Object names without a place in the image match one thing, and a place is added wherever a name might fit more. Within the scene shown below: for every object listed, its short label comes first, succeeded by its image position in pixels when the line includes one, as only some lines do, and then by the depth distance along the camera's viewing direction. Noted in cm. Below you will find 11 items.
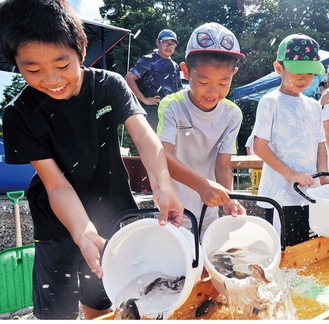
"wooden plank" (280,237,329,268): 145
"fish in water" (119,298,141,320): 92
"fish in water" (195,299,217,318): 114
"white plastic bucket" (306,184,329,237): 161
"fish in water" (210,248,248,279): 108
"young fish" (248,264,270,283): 101
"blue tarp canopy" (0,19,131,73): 600
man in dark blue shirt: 475
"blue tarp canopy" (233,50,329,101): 717
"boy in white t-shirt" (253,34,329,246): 222
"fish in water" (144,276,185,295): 106
